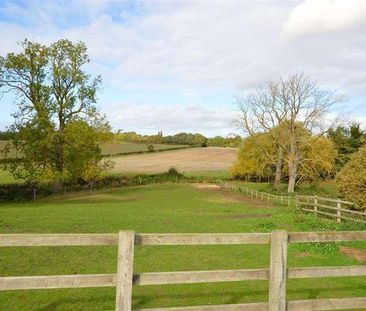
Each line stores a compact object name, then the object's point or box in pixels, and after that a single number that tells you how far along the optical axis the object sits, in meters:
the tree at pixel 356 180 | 22.67
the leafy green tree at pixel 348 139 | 67.81
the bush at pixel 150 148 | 108.45
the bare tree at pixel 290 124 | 52.50
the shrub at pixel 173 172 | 69.44
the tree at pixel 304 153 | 53.19
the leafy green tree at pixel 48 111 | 42.66
